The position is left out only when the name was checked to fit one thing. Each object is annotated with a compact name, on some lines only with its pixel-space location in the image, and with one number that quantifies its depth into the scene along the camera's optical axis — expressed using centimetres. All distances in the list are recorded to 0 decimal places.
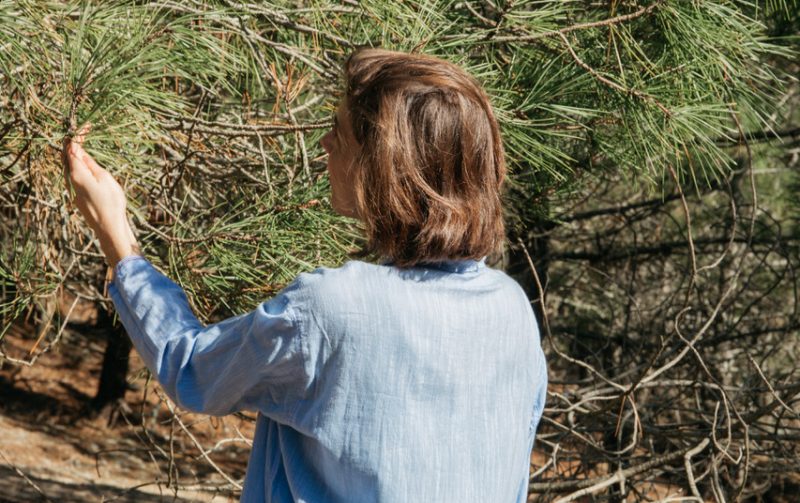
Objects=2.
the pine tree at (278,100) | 330
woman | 272
